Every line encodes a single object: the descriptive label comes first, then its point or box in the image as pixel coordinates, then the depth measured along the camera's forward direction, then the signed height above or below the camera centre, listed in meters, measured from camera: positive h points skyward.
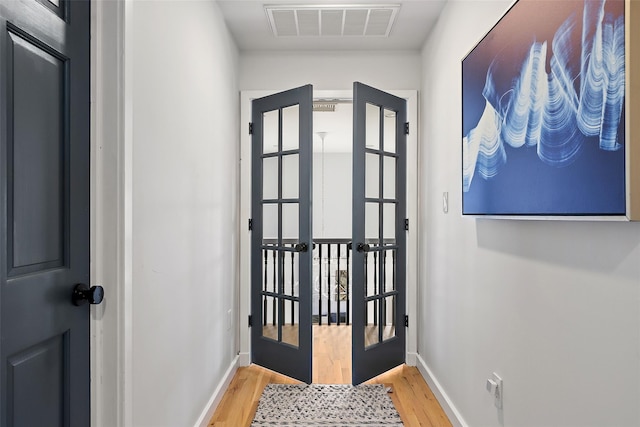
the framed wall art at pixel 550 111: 0.89 +0.31
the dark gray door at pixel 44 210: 0.87 +0.01
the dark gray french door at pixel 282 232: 2.68 -0.14
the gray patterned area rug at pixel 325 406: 2.17 -1.20
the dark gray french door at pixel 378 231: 2.66 -0.13
